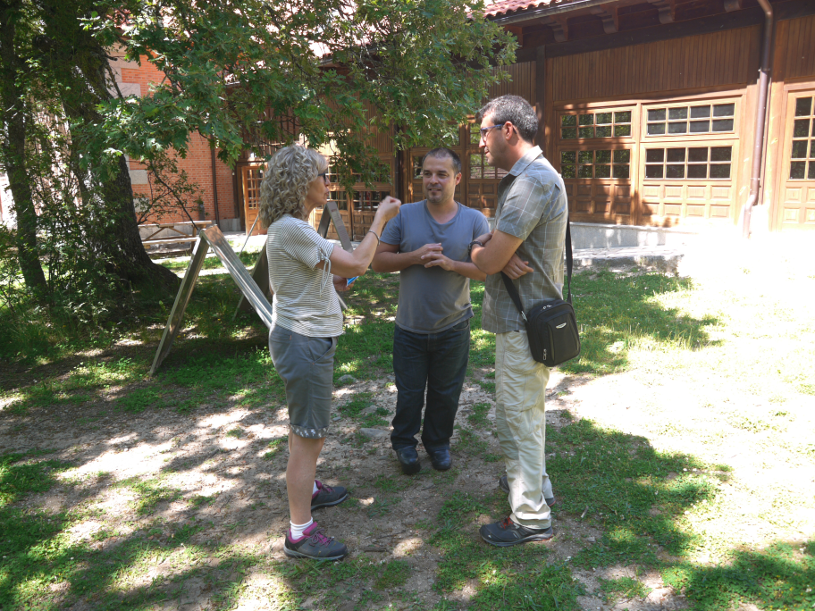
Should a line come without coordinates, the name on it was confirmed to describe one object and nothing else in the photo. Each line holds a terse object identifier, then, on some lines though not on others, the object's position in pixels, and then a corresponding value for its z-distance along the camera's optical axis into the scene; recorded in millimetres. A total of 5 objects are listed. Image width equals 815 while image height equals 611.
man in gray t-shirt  3396
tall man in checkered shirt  2645
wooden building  9031
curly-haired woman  2670
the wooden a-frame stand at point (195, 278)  5375
